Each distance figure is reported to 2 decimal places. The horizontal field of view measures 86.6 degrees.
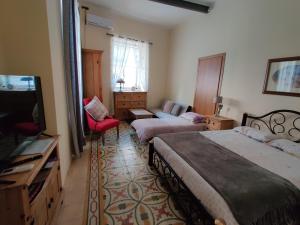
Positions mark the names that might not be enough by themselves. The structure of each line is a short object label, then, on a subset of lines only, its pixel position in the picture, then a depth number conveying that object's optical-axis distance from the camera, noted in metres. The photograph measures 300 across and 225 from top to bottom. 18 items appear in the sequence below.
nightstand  3.16
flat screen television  1.12
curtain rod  4.62
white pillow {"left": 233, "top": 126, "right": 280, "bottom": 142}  2.27
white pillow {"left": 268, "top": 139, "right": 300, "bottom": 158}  1.91
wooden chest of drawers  4.88
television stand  1.01
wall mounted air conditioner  4.22
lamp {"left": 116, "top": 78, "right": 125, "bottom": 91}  4.81
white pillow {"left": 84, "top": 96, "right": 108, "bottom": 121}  3.45
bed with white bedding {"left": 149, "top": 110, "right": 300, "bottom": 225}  1.22
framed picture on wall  2.28
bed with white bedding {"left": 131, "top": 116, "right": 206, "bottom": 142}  3.13
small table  4.29
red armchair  3.21
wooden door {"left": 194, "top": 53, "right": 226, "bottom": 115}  3.58
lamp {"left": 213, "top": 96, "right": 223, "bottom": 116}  3.33
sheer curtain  4.87
